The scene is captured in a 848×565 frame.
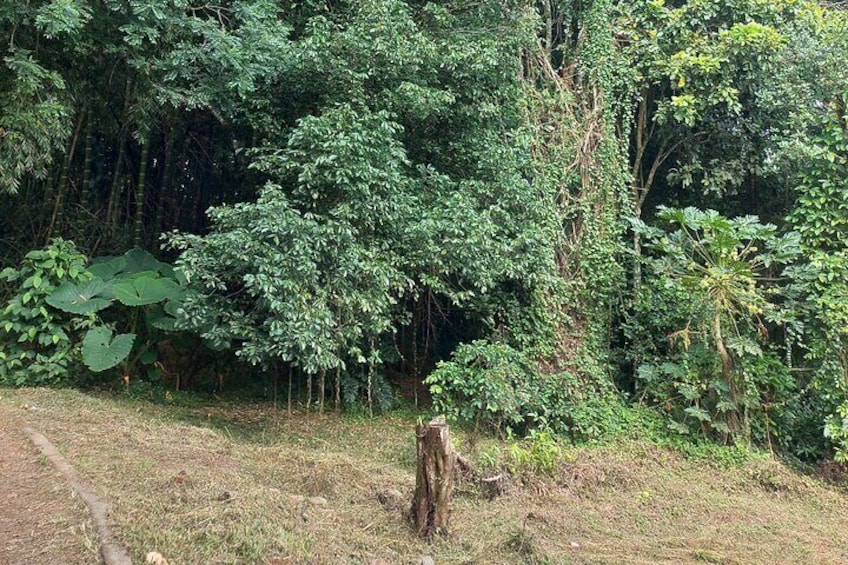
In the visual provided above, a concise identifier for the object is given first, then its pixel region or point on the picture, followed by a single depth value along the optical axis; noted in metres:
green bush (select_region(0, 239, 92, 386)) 6.32
